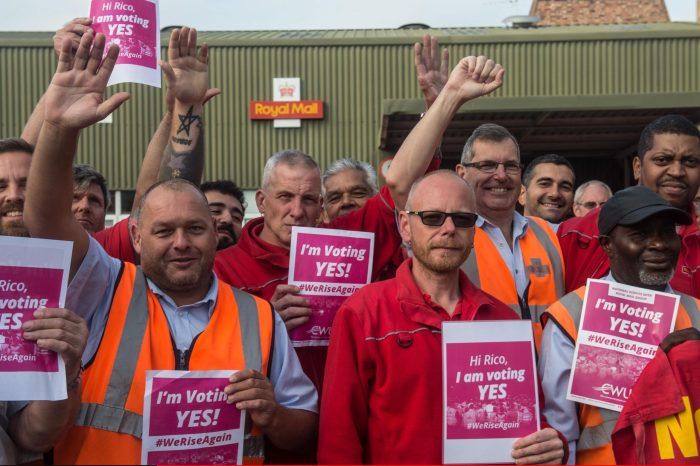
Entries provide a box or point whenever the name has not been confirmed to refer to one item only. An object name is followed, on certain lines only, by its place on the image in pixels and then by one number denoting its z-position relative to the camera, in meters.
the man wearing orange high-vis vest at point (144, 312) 2.98
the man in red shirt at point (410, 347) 3.32
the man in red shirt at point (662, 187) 4.44
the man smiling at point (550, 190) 7.04
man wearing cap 3.38
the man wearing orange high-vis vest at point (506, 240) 4.24
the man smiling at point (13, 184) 3.60
